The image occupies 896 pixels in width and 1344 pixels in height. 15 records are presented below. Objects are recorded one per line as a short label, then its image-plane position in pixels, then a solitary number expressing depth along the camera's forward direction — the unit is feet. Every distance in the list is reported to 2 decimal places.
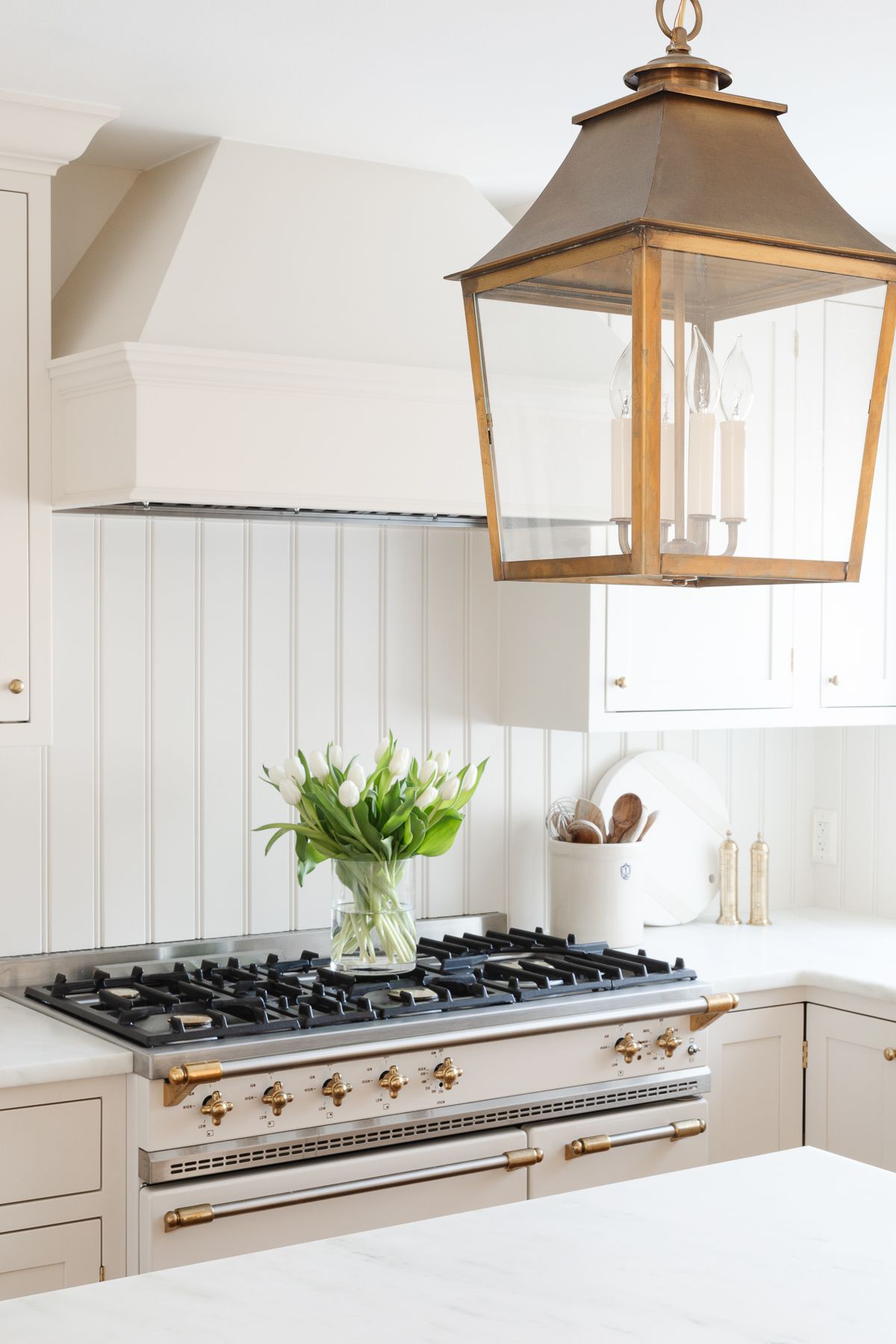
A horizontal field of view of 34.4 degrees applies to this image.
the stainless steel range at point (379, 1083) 7.65
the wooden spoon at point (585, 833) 10.66
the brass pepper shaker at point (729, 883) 12.04
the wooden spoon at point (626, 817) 10.87
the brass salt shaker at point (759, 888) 12.04
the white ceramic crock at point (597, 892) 10.55
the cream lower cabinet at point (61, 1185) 7.48
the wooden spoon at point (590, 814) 10.92
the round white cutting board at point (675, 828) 11.75
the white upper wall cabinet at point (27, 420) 8.44
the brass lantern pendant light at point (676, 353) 3.38
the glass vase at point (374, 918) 9.20
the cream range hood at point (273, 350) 8.18
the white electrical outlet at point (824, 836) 12.85
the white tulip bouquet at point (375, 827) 9.08
